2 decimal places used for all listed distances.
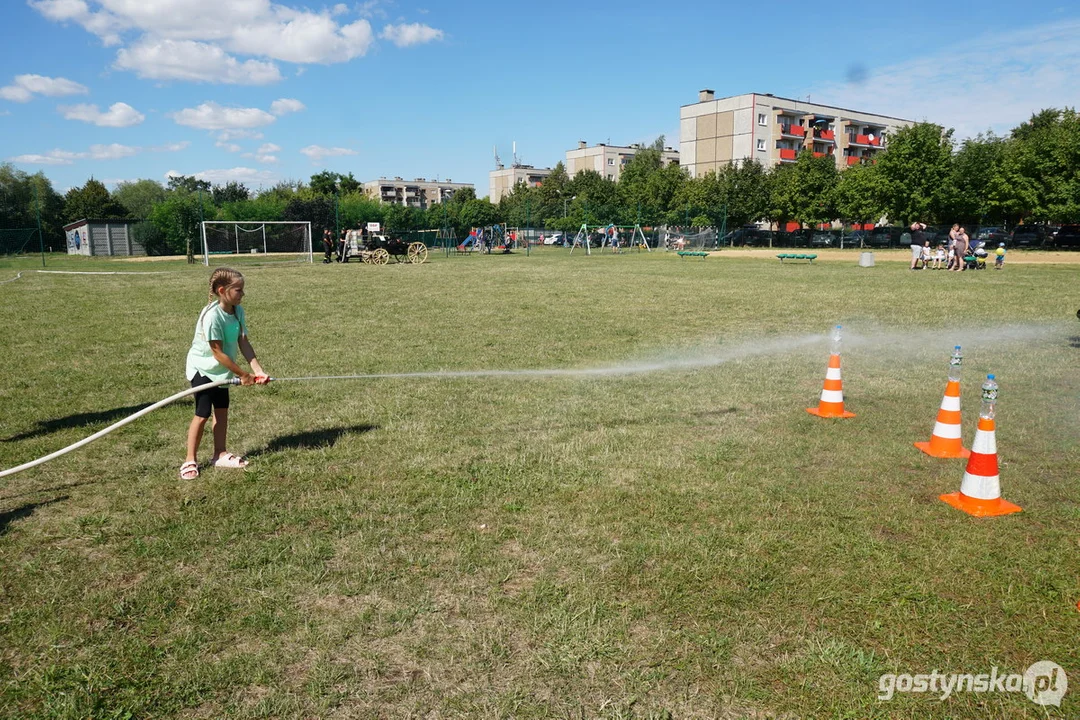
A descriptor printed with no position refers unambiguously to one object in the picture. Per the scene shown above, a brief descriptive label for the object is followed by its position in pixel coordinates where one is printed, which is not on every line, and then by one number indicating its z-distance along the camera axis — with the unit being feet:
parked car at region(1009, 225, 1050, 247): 151.02
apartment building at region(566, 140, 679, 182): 401.29
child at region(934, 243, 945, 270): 94.12
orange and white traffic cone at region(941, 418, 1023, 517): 14.82
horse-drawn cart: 106.83
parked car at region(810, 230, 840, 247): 179.11
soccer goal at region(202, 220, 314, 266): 117.29
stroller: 90.89
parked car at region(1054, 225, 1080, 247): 141.28
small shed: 174.70
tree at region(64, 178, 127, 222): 258.37
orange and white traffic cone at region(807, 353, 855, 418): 21.89
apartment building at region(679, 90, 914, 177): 277.03
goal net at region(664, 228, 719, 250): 165.27
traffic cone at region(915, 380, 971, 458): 18.19
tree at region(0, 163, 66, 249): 204.64
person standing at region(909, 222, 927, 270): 92.79
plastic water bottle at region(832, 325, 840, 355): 22.03
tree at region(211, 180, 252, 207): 327.53
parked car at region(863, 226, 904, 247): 170.91
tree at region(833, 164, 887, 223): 170.71
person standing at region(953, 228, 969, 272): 88.12
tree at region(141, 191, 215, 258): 149.69
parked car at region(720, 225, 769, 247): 186.19
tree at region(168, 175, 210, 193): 396.78
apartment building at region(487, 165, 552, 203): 478.18
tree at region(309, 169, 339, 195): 314.55
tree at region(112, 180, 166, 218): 315.17
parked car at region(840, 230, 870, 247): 171.12
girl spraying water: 16.61
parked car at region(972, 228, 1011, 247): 150.96
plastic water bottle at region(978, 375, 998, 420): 14.90
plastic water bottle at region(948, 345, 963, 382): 17.67
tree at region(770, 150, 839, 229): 190.39
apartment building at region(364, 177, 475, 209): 503.20
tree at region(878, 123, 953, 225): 164.04
